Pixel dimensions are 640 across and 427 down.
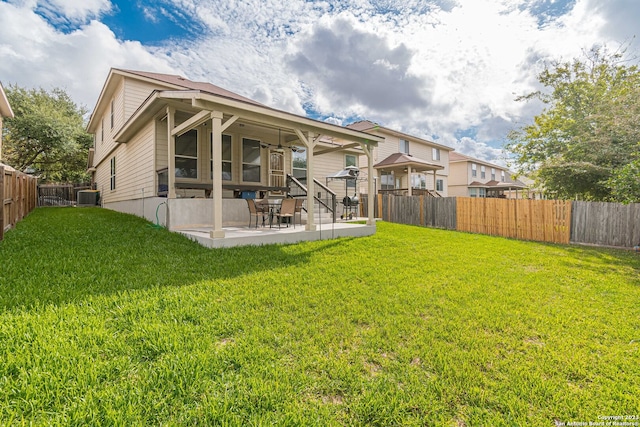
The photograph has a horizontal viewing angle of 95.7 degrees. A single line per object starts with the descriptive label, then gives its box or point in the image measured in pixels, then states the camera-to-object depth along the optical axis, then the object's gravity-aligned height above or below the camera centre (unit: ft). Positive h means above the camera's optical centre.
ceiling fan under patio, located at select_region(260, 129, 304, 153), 38.08 +8.03
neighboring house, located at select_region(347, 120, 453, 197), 65.31 +10.07
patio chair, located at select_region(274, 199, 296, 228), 27.02 -0.32
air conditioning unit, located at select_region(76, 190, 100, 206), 66.39 +1.71
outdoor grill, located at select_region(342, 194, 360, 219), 41.34 +0.24
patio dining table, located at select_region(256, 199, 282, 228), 27.98 +0.06
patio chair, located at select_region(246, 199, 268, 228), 27.45 -0.33
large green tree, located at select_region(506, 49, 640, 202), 33.68 +10.26
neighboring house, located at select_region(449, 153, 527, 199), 102.47 +9.07
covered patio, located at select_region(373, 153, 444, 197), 62.37 +8.26
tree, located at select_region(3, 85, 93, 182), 69.87 +17.58
